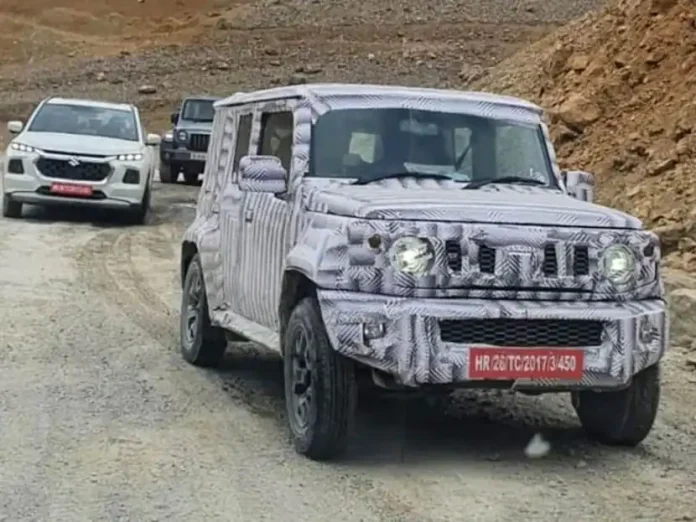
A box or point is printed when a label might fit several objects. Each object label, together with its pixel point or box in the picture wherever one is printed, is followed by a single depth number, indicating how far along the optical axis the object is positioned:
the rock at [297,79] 43.06
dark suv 27.41
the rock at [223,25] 50.80
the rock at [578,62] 21.90
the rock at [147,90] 44.19
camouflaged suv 6.98
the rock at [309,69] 44.31
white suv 19.25
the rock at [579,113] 19.56
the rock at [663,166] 16.03
